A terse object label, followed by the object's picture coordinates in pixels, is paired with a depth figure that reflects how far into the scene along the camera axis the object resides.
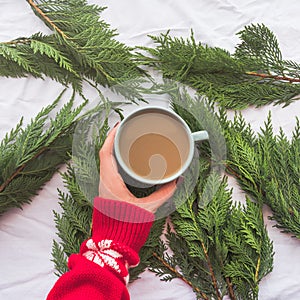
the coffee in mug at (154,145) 0.68
